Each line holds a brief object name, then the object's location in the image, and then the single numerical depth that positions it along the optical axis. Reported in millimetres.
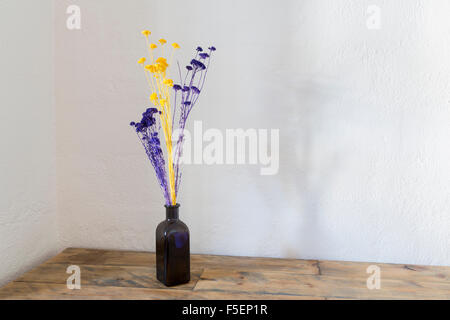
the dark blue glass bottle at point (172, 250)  947
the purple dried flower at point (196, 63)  917
